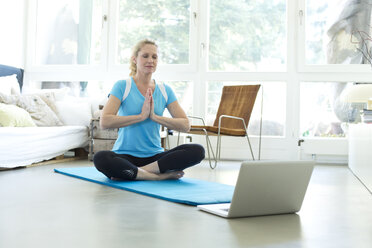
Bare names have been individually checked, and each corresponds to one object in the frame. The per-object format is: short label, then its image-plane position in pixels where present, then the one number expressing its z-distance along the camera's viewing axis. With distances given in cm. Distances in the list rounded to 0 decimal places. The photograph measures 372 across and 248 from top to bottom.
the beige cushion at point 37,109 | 481
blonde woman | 305
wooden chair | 456
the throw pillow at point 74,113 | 543
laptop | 200
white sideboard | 328
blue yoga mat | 247
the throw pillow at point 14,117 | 421
